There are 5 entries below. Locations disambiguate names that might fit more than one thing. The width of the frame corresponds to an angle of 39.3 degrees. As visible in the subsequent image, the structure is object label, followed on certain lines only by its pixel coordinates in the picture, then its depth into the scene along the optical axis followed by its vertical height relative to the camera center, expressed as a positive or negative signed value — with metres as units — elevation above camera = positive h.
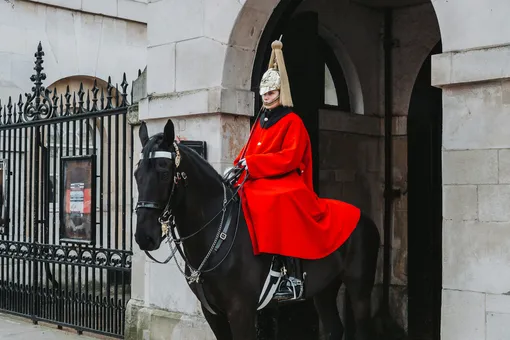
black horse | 4.67 -0.34
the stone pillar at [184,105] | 6.84 +0.73
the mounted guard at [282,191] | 5.11 -0.08
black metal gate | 8.13 -0.69
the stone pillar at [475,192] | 4.99 -0.09
